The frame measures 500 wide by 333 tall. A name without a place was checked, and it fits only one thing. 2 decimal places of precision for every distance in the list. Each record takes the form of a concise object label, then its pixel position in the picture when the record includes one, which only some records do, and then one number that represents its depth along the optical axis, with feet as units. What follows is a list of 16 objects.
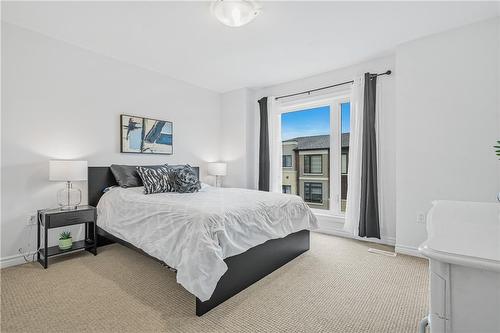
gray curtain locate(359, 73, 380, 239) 10.91
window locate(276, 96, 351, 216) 12.84
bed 5.70
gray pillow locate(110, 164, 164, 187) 10.44
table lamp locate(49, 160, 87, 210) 8.46
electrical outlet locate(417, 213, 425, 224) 9.39
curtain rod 10.74
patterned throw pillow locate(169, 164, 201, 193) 10.23
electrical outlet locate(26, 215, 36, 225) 8.85
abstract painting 11.53
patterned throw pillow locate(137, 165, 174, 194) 9.81
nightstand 8.23
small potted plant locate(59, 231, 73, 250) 9.02
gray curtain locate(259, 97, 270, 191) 14.82
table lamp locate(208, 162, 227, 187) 14.74
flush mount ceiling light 7.03
